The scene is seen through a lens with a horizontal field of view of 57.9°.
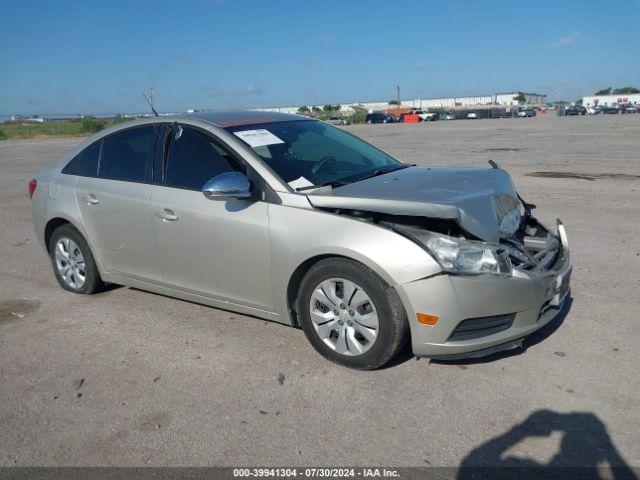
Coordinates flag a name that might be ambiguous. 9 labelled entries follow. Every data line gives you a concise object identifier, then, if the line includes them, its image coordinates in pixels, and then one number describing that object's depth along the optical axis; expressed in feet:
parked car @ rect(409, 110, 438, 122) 245.24
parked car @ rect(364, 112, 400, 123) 221.66
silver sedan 11.21
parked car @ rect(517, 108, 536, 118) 259.80
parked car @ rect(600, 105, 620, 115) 267.39
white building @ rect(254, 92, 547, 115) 509.76
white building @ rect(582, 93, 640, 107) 397.45
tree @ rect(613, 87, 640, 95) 502.38
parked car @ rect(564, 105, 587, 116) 254.88
